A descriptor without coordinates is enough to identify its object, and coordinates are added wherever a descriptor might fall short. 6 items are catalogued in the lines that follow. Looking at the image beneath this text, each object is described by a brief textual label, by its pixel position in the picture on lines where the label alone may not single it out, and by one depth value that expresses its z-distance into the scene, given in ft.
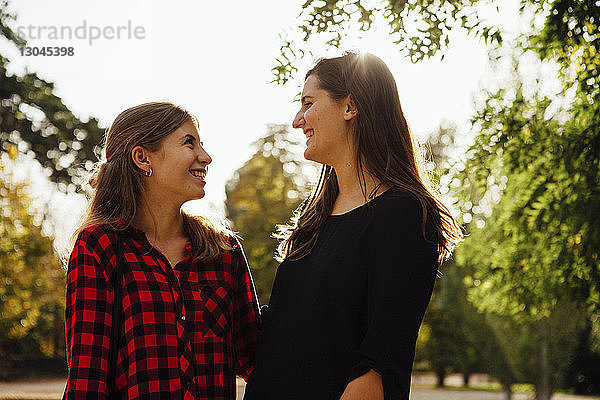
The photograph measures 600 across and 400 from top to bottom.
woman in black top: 7.36
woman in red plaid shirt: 8.55
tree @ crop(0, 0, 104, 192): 58.49
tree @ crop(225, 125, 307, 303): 70.49
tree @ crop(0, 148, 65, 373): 62.23
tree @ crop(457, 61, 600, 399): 19.35
